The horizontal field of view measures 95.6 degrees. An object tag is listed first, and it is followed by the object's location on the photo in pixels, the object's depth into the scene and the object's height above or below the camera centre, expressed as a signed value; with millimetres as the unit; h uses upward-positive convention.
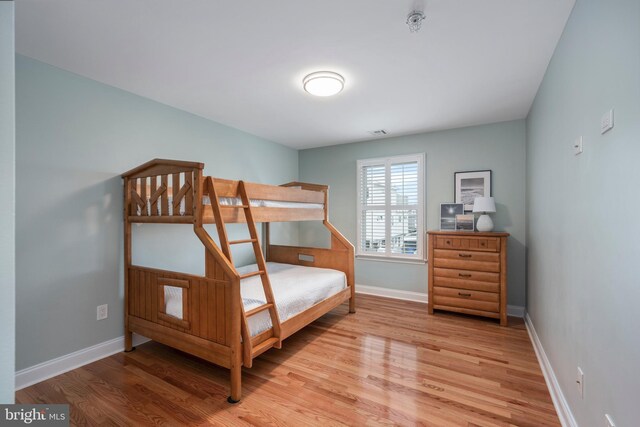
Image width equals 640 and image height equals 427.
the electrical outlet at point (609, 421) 1126 -808
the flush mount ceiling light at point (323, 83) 2326 +1092
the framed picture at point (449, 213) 3768 +28
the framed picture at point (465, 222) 3660 -80
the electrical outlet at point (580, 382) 1465 -853
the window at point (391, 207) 4055 +125
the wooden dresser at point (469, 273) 3191 -655
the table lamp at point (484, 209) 3381 +79
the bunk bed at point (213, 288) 1963 -600
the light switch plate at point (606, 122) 1153 +386
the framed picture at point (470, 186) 3631 +379
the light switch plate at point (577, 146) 1515 +376
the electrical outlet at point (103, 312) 2477 -835
